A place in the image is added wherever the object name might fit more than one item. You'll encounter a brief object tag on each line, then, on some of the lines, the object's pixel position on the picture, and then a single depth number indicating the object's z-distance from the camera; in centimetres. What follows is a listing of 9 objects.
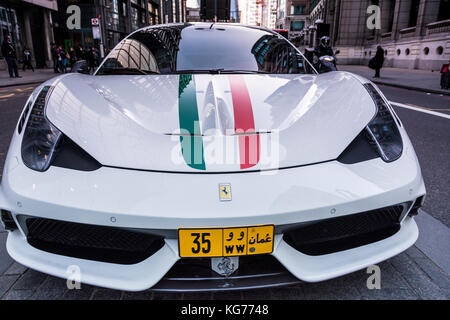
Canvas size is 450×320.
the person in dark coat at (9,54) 1286
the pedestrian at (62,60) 1698
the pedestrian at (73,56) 1898
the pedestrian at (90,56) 1794
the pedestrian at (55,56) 1644
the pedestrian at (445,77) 992
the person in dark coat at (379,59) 1379
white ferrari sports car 120
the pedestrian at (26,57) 1830
